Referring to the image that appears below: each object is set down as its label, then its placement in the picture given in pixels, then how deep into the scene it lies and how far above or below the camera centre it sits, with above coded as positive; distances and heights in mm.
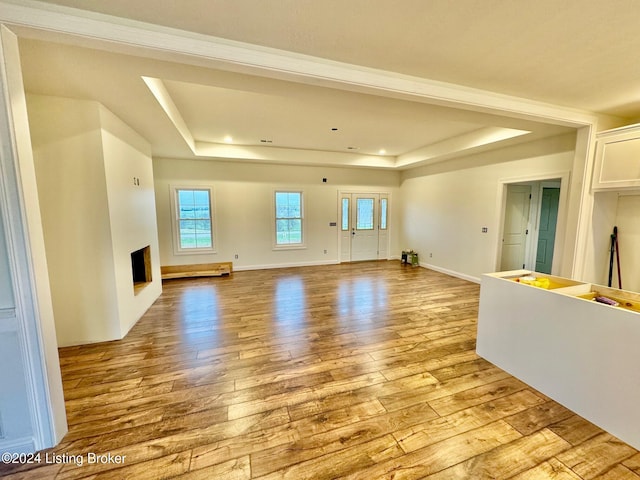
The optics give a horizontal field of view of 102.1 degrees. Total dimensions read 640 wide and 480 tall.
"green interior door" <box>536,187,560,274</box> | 5523 -372
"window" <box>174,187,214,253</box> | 5949 -211
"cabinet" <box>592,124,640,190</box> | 2971 +614
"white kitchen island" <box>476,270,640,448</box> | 1716 -1061
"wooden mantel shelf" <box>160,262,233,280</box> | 5648 -1330
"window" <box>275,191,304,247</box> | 6672 -209
